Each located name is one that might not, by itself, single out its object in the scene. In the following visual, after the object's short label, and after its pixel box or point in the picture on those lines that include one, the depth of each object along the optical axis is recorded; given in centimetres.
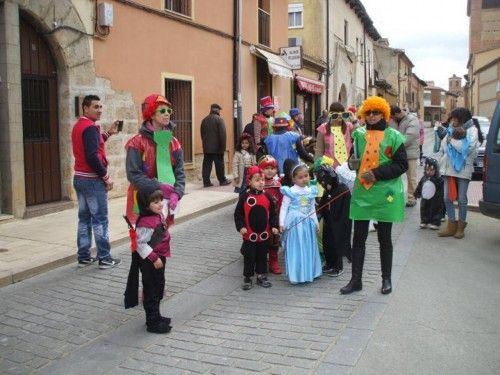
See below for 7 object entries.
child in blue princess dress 546
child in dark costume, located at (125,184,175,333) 418
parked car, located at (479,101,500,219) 700
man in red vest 584
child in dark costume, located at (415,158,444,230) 808
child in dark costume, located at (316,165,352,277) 579
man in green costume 497
